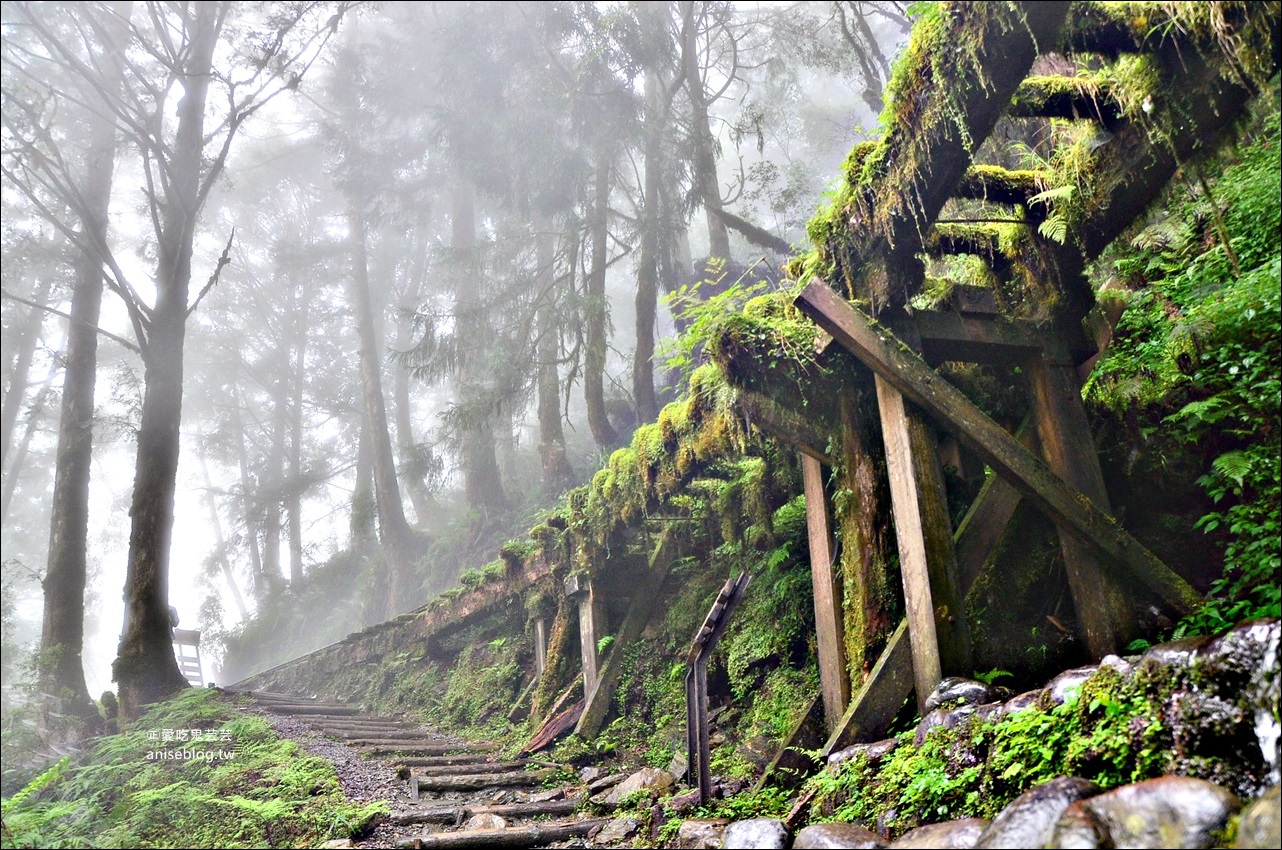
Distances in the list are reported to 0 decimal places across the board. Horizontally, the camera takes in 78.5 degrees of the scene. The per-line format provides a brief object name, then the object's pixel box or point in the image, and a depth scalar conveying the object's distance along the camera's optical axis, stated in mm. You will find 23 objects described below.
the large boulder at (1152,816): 2508
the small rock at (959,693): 4367
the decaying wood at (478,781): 7746
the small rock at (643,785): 6336
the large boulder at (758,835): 3979
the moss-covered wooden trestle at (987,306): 4082
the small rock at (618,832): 5574
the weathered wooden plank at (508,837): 5695
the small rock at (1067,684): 3684
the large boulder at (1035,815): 2807
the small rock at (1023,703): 3797
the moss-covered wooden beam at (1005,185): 5184
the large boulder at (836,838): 3447
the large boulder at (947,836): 3111
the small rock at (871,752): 4527
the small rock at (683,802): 5414
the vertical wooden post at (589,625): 9758
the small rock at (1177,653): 3189
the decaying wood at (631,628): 9320
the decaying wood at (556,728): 9547
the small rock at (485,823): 6207
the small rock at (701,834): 4523
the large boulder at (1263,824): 2244
